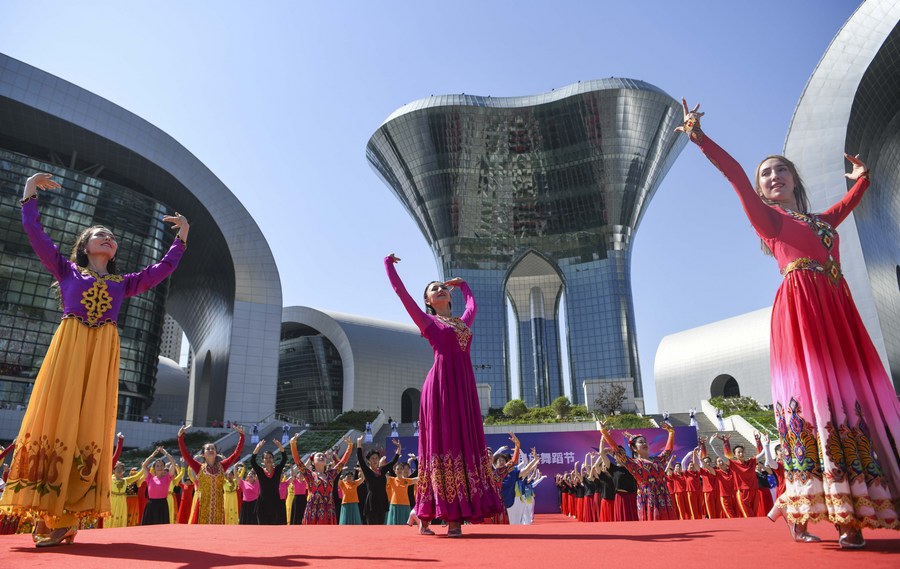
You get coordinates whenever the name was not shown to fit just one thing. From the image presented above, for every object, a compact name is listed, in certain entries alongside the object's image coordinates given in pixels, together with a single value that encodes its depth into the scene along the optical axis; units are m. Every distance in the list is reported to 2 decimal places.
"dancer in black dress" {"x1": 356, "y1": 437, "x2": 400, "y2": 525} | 9.52
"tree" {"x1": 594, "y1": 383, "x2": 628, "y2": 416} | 37.19
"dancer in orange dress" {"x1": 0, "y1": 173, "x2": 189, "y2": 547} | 3.72
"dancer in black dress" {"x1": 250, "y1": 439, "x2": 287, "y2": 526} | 9.27
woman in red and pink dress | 2.87
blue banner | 18.70
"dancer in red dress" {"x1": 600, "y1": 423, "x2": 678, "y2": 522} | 8.96
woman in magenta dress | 4.66
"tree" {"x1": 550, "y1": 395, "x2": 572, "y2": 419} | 35.36
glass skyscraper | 50.69
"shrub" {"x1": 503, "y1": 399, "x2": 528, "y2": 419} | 36.62
